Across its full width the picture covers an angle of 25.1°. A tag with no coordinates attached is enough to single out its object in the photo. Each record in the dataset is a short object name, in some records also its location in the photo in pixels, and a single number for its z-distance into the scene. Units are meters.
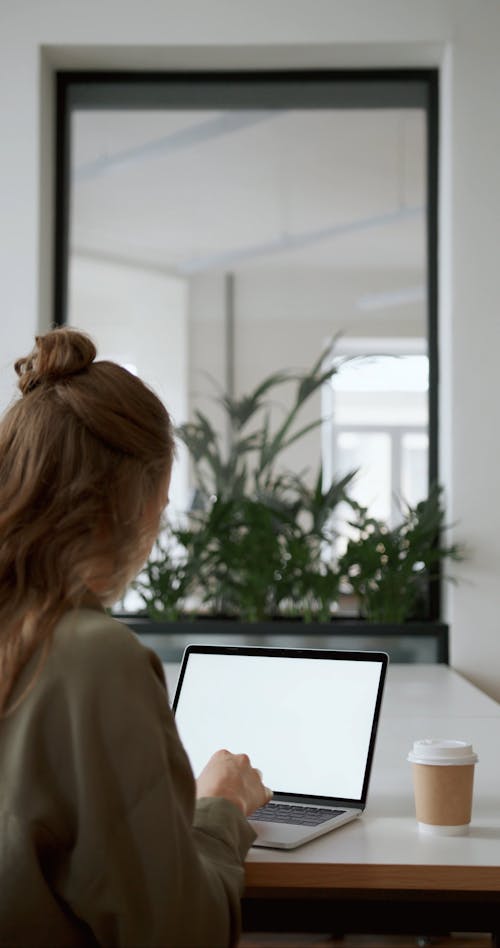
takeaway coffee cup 1.29
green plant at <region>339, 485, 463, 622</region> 2.90
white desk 1.18
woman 0.92
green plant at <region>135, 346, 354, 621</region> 2.93
